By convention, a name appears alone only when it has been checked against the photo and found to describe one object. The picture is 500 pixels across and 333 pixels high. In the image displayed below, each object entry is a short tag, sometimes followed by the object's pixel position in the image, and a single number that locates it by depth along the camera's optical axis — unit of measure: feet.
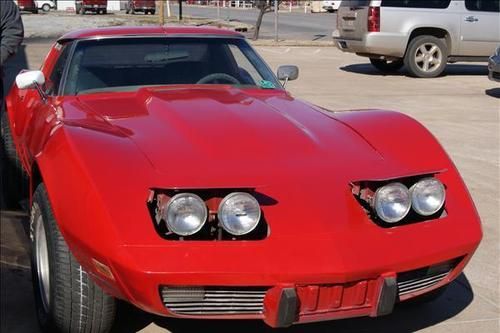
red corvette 8.56
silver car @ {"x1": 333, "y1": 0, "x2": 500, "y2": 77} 46.03
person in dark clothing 18.57
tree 80.49
